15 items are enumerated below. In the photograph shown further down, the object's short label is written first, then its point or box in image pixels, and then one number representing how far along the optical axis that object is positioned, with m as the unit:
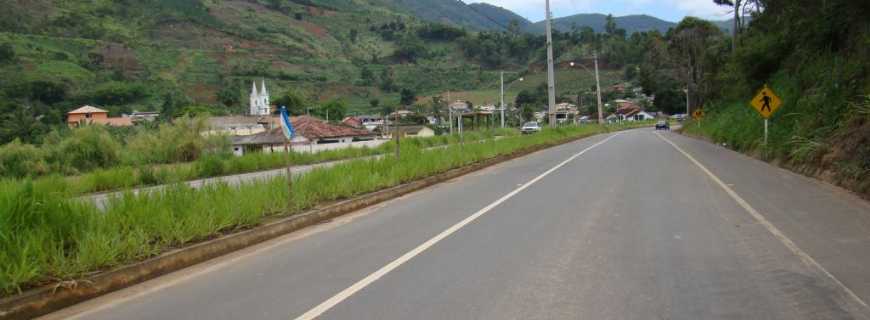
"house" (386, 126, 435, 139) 63.97
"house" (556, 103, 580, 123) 116.75
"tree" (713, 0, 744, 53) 47.28
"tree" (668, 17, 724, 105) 69.31
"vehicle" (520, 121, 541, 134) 62.10
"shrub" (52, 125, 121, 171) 27.84
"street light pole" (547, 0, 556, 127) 38.62
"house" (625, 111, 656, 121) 129.88
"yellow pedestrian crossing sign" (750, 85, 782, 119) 23.36
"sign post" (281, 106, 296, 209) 11.20
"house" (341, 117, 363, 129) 63.55
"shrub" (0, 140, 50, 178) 22.64
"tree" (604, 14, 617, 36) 176.38
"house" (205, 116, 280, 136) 57.94
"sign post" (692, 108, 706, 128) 55.96
